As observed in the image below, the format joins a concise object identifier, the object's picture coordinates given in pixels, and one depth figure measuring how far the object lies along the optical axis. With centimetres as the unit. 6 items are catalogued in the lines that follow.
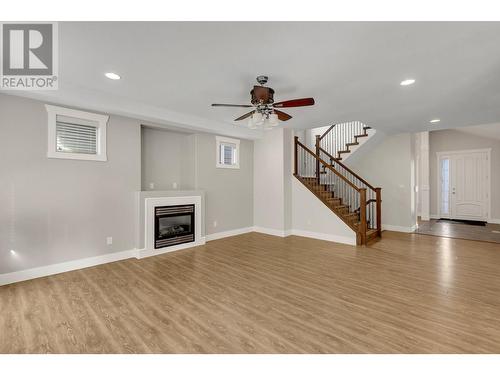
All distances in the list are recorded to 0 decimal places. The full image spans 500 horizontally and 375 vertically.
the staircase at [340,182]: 564
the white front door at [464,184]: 817
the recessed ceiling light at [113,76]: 310
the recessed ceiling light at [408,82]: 329
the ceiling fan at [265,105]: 309
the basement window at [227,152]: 609
